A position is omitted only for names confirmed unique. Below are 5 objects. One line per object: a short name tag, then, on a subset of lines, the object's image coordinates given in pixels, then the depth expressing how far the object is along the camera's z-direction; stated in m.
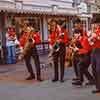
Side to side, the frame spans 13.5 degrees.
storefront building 22.77
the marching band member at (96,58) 10.36
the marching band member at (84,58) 10.88
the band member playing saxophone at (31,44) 12.62
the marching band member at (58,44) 12.11
